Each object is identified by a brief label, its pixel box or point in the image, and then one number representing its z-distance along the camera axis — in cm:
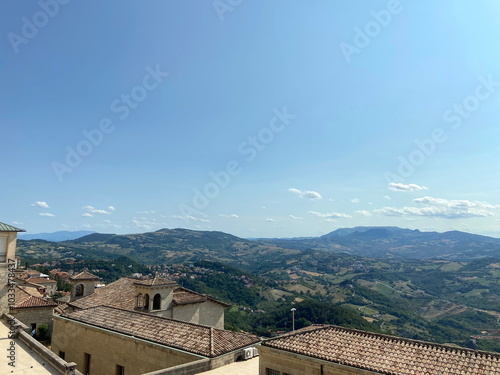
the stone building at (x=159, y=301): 2908
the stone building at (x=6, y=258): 2591
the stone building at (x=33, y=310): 3209
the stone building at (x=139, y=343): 1736
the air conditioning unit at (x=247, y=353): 1866
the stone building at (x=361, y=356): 1405
